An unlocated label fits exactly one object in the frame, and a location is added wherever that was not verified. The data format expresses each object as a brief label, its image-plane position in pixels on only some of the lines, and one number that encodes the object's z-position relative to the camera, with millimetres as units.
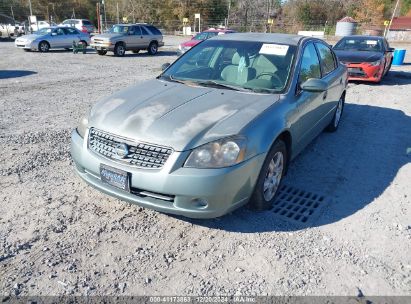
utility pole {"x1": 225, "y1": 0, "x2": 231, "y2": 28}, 44125
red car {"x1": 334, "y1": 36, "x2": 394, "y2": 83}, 10172
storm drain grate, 3461
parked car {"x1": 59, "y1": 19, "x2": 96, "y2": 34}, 31742
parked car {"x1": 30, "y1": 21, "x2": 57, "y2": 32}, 32125
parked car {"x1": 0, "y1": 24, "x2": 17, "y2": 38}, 27344
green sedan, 2773
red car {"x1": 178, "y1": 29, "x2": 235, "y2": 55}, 16141
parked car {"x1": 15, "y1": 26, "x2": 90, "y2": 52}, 17922
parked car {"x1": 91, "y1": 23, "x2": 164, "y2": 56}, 17547
